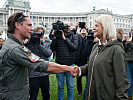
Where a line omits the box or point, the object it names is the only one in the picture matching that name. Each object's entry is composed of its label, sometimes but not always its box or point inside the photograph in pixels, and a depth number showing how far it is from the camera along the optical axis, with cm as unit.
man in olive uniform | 217
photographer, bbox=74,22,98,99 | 528
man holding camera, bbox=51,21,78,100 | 464
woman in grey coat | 239
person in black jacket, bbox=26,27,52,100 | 398
